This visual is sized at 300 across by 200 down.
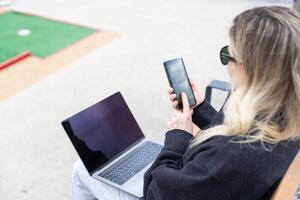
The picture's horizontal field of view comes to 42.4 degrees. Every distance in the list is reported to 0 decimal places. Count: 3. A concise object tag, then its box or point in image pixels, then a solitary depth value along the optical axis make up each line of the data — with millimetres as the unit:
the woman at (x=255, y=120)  917
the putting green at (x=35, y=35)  3844
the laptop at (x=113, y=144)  1413
